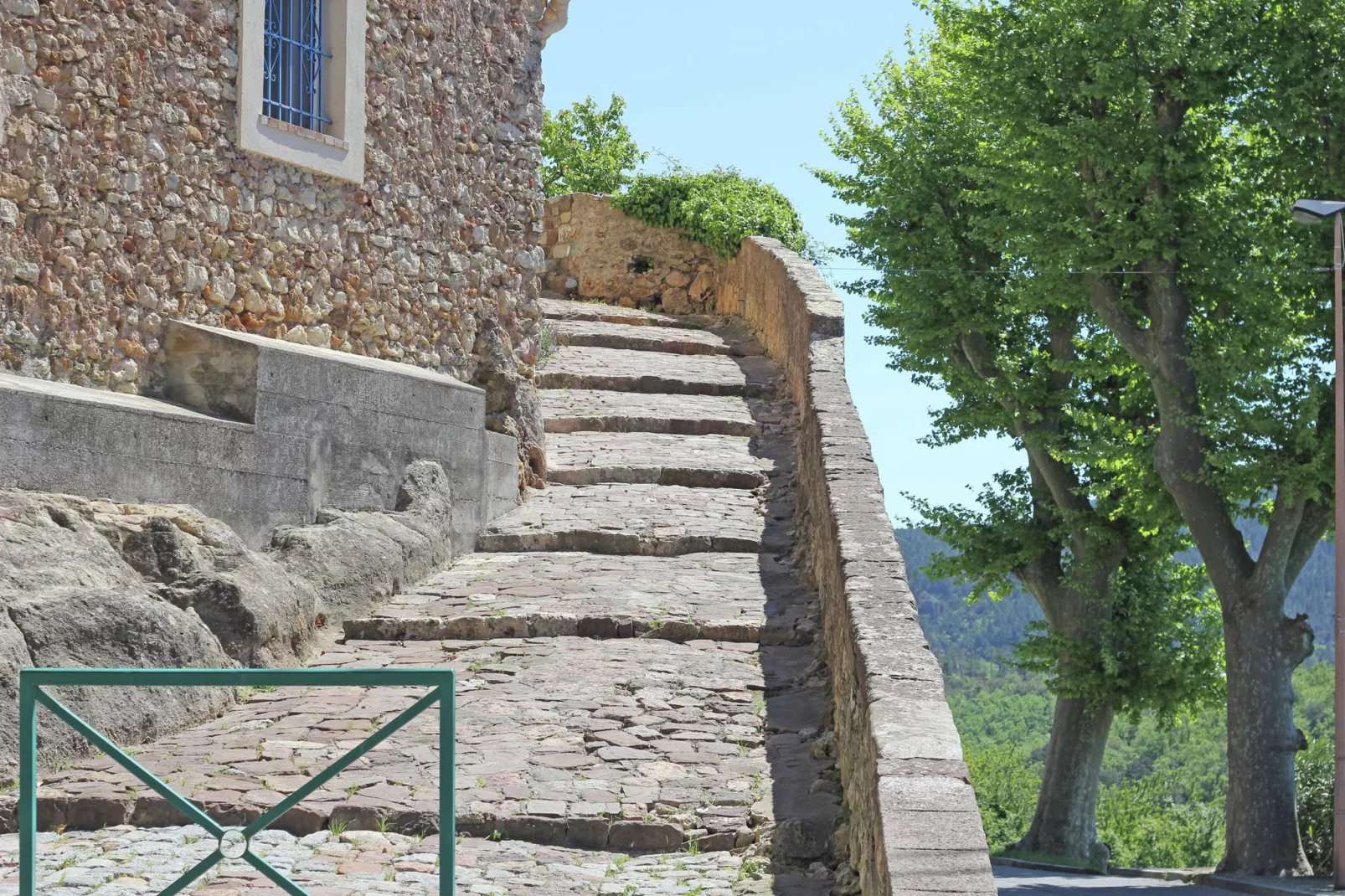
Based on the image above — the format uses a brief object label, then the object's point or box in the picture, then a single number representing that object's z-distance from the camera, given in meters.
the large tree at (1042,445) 21.80
